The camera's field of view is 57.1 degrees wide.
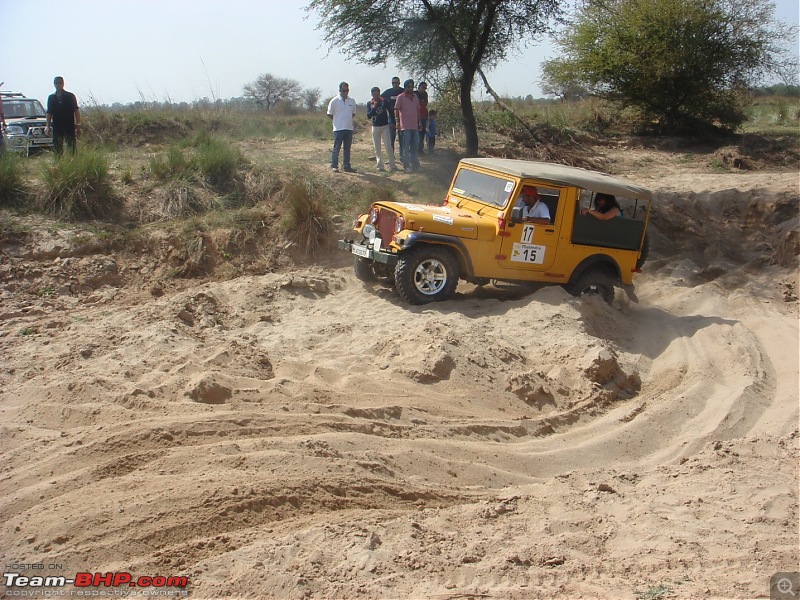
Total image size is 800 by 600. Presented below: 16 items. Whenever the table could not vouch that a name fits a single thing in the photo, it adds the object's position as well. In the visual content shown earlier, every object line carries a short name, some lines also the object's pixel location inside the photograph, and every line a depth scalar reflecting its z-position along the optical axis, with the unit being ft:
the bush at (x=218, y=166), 37.83
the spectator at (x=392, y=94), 44.43
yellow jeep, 28.14
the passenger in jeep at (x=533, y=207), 28.71
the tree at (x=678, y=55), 66.39
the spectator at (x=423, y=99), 46.83
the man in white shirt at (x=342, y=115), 40.96
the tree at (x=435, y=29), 43.55
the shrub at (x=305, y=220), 34.68
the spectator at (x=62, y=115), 37.73
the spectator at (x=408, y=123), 42.63
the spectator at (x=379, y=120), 42.70
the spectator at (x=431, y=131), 50.06
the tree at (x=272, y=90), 128.36
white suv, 46.39
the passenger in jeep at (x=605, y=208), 29.94
